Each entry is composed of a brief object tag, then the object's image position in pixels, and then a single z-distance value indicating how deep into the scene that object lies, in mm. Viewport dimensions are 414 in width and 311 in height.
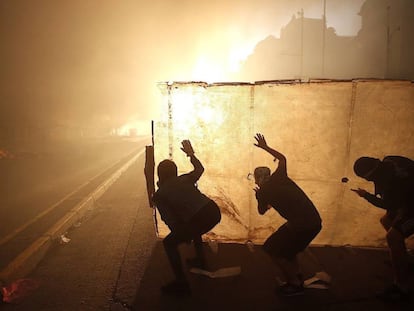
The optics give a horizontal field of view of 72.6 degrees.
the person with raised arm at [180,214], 3281
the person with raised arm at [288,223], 3066
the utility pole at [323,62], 40528
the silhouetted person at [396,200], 3055
